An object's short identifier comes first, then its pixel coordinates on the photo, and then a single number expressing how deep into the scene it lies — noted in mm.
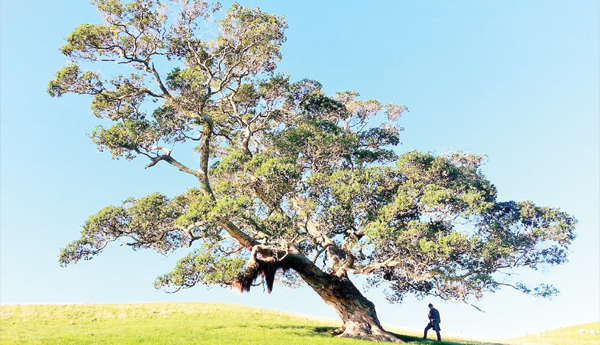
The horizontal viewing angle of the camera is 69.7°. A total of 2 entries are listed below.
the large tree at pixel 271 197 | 18000
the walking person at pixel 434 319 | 24156
